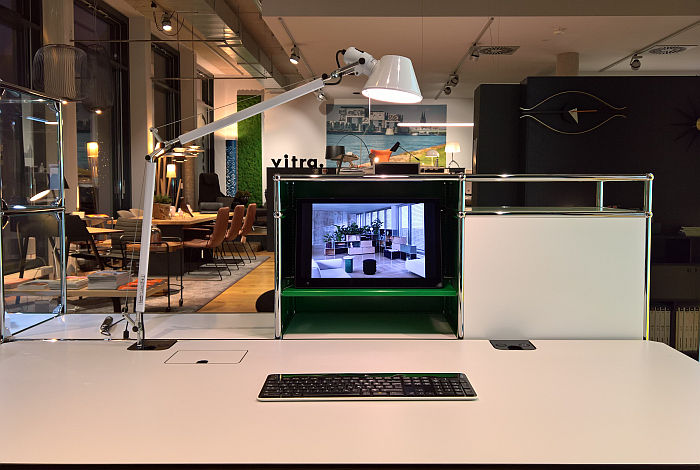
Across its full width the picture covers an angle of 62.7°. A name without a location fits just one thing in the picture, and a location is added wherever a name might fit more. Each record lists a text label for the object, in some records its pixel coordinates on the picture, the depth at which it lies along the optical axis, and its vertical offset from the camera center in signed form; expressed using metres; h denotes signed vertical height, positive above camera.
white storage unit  1.94 -0.28
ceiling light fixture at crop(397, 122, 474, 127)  14.08 +1.84
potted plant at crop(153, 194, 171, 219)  7.82 -0.15
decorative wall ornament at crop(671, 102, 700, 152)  5.74 +0.72
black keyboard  1.37 -0.47
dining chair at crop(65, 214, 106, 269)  6.18 -0.34
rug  5.55 -1.06
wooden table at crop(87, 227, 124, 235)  6.64 -0.37
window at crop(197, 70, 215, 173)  14.93 +2.21
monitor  2.04 -0.16
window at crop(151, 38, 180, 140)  12.42 +2.44
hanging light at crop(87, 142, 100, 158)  9.92 +0.88
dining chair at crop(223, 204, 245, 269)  8.32 -0.38
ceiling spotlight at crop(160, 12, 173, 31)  8.43 +2.62
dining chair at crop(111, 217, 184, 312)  6.07 -0.51
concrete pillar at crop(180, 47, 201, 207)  13.18 +2.50
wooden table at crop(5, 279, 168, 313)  2.11 -0.62
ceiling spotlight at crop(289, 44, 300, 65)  8.73 +2.18
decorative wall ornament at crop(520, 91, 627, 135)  6.05 +0.90
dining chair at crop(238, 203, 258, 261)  8.82 -0.35
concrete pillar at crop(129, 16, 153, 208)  10.95 +2.11
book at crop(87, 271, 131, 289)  3.81 -0.54
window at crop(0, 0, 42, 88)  7.22 +2.12
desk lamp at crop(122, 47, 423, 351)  1.74 +0.32
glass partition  2.03 -0.04
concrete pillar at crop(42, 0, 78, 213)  7.99 +2.23
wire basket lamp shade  5.88 +1.33
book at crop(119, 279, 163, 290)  3.61 -0.60
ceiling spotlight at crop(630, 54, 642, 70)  9.37 +2.24
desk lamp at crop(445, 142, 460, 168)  13.31 +1.19
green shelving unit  1.95 -0.32
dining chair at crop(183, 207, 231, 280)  7.31 -0.46
